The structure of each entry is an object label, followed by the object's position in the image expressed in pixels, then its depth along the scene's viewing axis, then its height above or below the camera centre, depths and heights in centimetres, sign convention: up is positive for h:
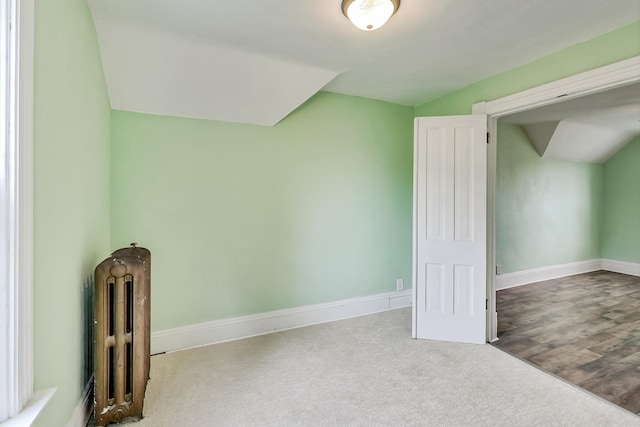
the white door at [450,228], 255 -14
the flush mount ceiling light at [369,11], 153 +109
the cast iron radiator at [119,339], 152 -70
